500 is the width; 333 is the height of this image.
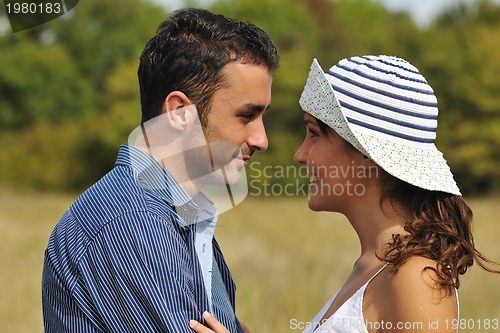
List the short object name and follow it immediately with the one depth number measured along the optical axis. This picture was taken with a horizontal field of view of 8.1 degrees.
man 4.60
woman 4.69
